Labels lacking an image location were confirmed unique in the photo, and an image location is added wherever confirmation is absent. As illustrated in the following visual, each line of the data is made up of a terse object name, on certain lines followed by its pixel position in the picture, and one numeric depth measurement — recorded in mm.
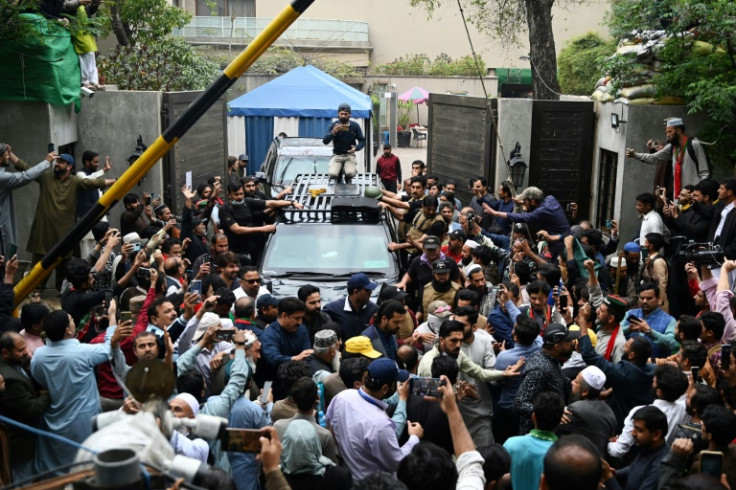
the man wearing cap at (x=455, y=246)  9859
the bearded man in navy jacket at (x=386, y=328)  7402
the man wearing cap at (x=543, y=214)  10953
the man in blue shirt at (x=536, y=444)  4957
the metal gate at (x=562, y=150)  15328
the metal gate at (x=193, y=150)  14922
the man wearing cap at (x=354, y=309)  8289
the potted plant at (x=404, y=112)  39047
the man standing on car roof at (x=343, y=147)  12617
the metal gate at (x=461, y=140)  15695
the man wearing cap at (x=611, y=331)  7059
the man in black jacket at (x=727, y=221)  9523
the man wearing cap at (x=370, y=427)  5328
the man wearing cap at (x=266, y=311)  7797
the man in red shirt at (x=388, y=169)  17750
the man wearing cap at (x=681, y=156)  11859
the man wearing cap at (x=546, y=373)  6031
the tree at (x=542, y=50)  17641
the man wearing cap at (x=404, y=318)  8203
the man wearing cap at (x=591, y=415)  5707
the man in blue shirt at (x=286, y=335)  7114
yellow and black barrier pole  6020
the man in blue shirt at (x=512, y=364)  6676
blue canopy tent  19141
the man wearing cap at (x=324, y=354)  6586
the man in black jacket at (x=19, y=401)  5852
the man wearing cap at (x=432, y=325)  7383
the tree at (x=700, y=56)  11422
